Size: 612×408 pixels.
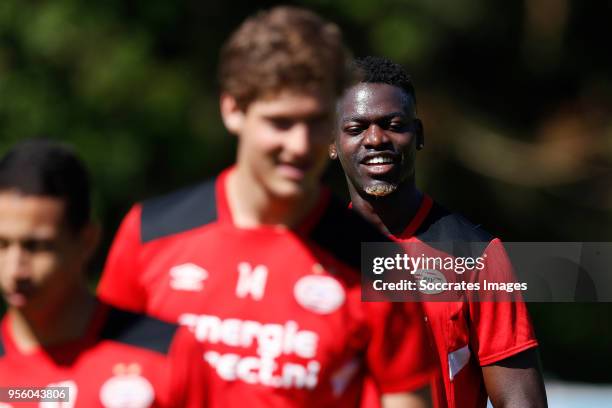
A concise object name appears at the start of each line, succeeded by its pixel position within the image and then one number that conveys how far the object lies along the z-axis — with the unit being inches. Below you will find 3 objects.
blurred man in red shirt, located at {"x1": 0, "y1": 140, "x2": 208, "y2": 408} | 315.6
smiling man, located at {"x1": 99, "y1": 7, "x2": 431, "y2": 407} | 327.0
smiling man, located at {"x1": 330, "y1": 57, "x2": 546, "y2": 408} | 429.7
